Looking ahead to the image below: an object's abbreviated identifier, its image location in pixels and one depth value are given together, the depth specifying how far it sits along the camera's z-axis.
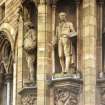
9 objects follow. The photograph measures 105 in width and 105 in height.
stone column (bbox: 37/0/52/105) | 23.33
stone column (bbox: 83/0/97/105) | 22.58
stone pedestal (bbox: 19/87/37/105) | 24.34
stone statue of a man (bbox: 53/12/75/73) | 23.19
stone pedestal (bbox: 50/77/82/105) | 22.83
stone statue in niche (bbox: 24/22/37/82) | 24.55
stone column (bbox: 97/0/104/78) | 23.08
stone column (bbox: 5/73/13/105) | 27.80
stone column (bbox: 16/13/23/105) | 25.33
